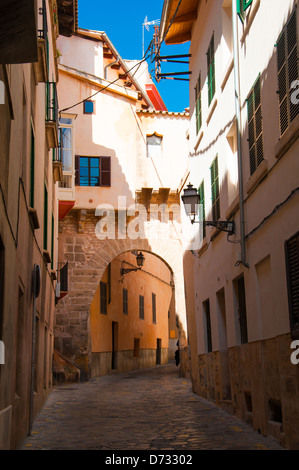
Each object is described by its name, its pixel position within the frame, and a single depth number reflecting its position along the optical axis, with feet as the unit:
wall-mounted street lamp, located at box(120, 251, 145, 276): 100.37
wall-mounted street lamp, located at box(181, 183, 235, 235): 35.88
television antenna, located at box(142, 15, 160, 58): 135.09
